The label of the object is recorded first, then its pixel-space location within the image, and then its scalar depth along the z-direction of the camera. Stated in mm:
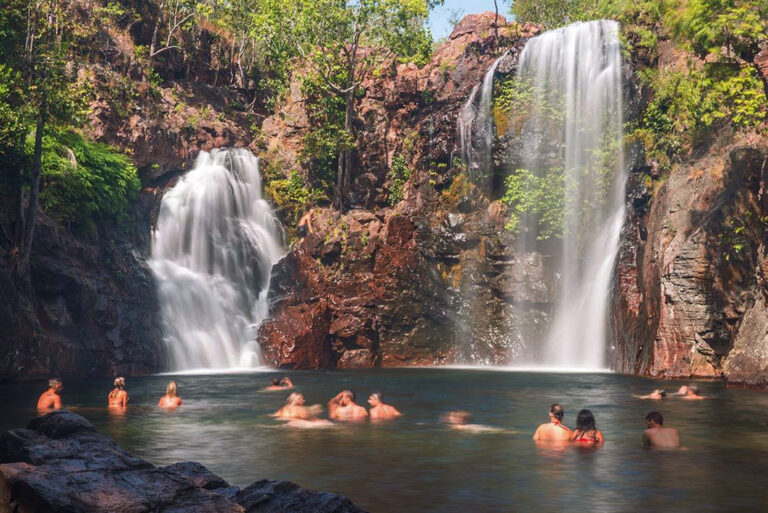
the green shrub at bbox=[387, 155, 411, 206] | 48094
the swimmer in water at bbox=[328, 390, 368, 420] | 21125
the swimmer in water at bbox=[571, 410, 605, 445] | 17047
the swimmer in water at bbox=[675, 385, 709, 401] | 23844
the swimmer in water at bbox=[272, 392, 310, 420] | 20891
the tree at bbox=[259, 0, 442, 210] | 46812
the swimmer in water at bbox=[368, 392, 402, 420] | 21156
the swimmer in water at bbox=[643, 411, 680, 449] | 16609
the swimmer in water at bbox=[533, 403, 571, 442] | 17188
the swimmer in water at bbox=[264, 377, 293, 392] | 27642
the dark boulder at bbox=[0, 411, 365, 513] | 9047
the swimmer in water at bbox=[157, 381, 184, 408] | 23250
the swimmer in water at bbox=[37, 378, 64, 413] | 21902
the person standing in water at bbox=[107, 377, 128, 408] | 23250
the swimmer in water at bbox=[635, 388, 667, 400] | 23734
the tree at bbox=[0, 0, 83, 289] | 31453
